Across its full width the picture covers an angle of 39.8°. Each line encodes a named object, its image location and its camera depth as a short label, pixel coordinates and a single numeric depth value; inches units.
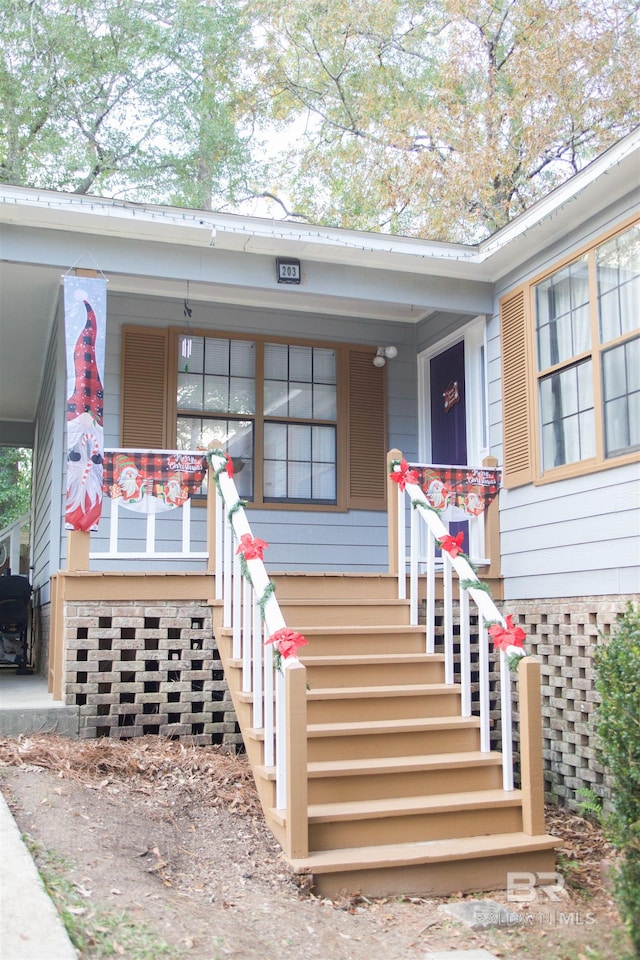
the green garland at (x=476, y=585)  191.3
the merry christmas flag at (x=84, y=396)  219.8
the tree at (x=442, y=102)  515.2
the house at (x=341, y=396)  214.4
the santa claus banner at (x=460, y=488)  245.9
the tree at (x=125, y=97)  611.5
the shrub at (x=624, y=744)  126.6
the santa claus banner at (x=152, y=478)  224.5
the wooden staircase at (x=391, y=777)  155.3
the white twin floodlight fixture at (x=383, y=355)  311.7
